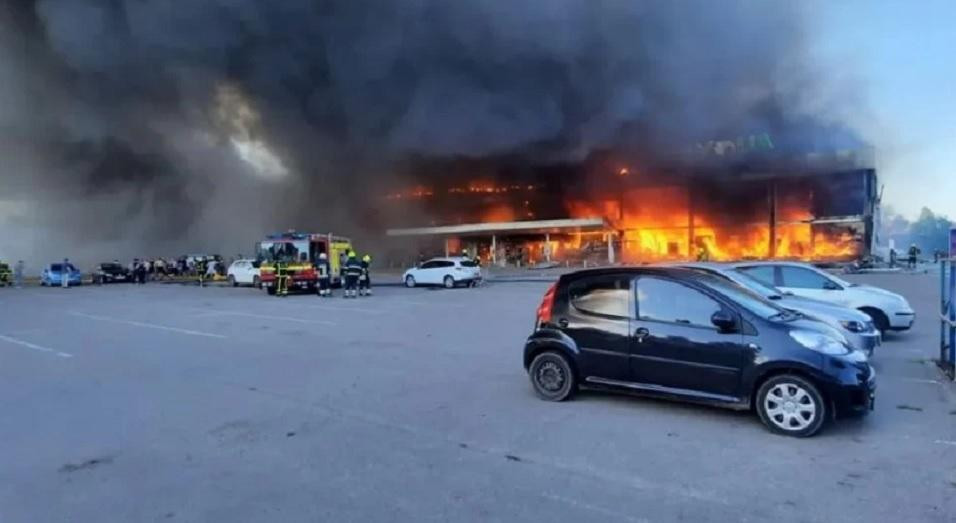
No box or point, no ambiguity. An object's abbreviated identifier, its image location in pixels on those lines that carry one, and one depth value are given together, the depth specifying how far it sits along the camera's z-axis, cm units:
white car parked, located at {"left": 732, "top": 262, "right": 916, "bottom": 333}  932
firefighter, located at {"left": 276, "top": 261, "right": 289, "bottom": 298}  2209
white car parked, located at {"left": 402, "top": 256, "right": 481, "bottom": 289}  2517
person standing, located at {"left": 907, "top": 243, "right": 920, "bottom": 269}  3850
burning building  4850
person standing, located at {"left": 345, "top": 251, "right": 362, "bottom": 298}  2019
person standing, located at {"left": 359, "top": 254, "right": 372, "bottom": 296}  2109
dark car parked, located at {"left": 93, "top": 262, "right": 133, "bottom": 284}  3728
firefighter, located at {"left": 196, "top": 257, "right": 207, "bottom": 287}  3116
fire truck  2227
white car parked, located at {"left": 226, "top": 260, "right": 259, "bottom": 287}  2841
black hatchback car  465
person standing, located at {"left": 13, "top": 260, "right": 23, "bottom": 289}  3679
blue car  3475
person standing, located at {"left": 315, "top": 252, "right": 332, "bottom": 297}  2169
